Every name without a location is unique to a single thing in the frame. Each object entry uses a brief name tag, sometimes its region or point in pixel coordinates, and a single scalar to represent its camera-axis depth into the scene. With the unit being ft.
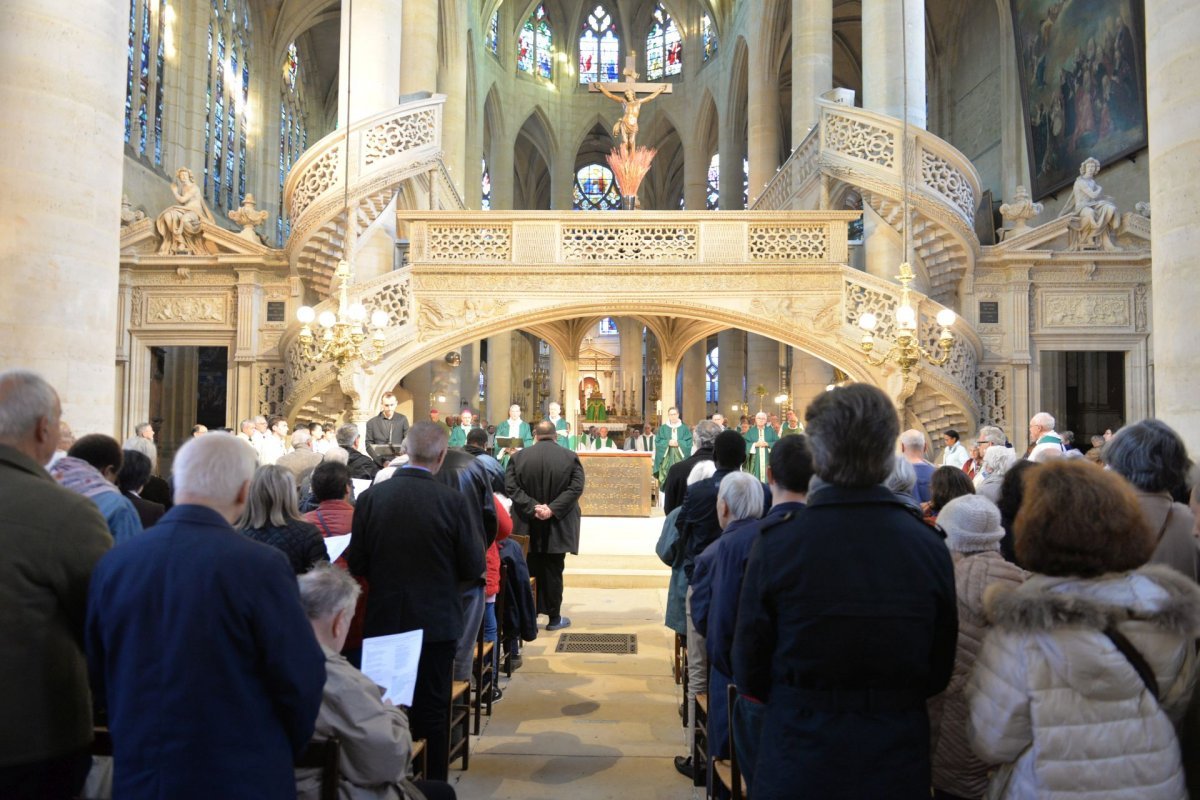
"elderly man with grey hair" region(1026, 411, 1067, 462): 19.65
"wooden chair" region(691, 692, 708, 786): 12.68
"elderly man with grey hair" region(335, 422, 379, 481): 20.39
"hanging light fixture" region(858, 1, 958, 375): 33.35
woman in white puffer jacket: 6.04
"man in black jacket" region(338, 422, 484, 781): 11.21
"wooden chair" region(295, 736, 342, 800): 6.83
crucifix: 55.83
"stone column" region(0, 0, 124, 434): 19.22
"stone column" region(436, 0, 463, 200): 63.05
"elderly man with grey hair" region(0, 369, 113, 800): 6.61
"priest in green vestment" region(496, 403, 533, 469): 39.22
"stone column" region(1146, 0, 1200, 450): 19.38
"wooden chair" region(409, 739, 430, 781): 10.23
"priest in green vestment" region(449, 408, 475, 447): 36.32
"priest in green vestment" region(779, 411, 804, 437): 41.32
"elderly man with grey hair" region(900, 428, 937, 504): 18.24
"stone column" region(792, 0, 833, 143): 51.39
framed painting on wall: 47.47
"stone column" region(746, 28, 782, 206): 65.72
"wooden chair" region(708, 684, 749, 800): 9.21
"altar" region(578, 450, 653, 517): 40.63
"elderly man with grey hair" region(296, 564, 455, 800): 7.13
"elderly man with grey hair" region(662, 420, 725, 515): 17.49
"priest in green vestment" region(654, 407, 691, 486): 41.45
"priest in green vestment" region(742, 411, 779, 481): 41.16
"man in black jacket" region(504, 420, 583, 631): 21.62
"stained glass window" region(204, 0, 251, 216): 64.64
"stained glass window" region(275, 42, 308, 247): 83.66
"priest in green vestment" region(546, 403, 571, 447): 40.43
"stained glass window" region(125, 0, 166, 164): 52.75
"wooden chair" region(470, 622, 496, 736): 14.80
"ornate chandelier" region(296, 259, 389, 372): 34.04
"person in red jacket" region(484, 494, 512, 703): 15.40
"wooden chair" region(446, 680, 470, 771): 13.07
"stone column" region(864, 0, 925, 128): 43.45
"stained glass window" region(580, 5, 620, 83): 101.45
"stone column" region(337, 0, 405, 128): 41.16
